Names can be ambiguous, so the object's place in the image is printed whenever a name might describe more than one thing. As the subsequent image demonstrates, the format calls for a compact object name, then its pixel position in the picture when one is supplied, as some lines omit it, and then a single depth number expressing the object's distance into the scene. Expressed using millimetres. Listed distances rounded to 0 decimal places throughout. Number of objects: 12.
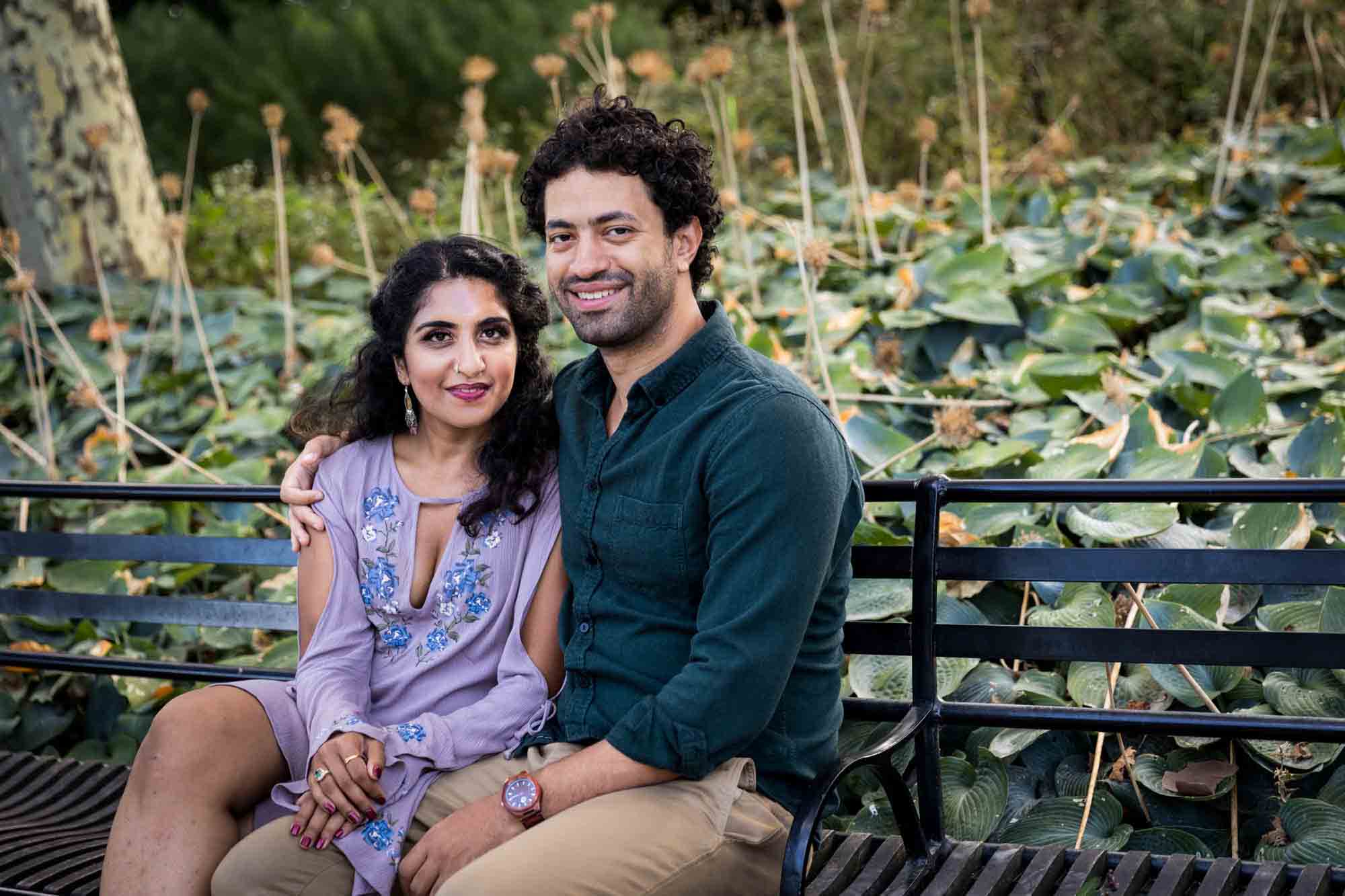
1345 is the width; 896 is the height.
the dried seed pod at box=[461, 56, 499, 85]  4635
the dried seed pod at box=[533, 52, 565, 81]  4656
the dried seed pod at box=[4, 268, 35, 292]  4320
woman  2227
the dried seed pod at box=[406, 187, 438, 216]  4391
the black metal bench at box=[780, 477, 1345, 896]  2186
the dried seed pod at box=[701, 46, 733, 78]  4609
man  1991
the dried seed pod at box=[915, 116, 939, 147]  4914
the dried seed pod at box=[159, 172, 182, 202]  5199
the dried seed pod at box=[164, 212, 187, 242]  5004
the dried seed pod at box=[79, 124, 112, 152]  5215
